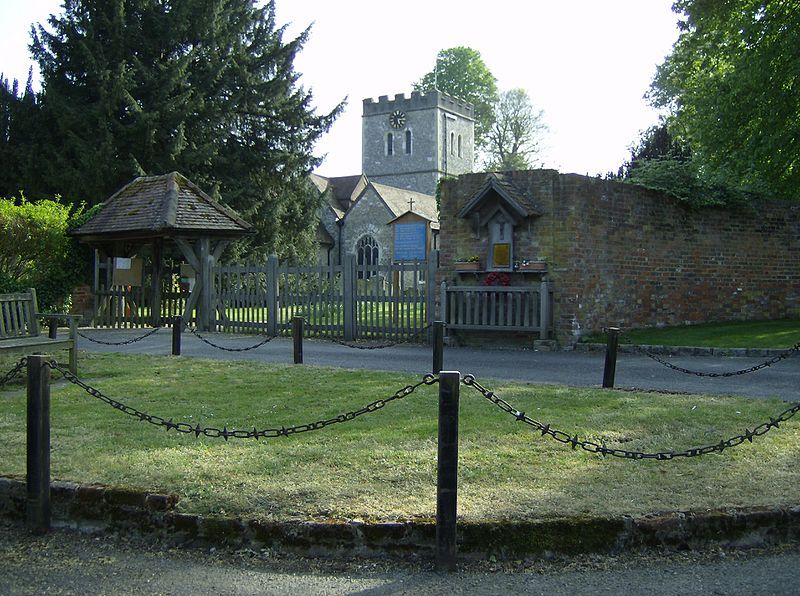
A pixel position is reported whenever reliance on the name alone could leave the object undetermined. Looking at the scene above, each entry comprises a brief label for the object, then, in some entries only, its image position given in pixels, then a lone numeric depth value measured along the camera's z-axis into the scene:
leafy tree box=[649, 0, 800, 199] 17.48
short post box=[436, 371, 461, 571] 4.24
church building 54.44
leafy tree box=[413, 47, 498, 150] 68.62
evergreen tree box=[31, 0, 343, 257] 27.88
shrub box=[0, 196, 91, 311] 19.34
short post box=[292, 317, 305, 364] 12.18
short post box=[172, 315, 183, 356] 13.48
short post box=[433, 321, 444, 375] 10.16
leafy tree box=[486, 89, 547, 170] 62.50
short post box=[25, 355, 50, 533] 4.85
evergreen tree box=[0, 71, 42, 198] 28.33
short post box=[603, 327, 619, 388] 9.31
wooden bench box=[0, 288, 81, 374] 9.83
